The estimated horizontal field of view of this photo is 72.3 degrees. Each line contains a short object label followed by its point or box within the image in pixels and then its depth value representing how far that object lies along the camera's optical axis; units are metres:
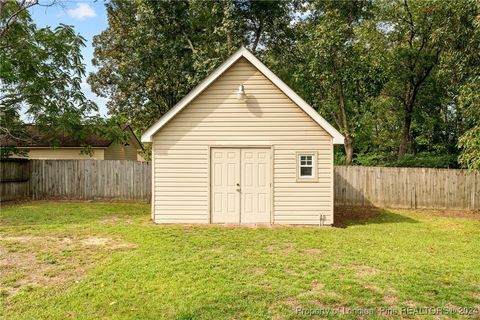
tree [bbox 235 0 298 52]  19.97
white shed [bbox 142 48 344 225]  10.15
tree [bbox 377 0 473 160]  16.64
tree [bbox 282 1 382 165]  16.62
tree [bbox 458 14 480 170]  10.83
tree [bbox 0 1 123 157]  15.35
